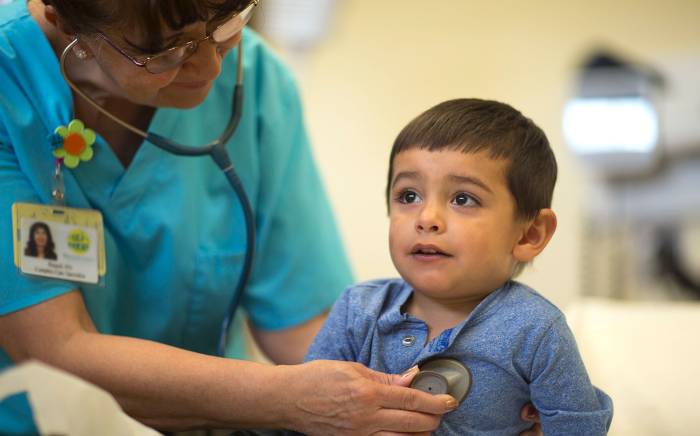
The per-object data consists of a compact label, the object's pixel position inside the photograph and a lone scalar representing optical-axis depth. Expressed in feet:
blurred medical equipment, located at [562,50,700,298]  12.48
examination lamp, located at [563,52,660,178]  12.39
